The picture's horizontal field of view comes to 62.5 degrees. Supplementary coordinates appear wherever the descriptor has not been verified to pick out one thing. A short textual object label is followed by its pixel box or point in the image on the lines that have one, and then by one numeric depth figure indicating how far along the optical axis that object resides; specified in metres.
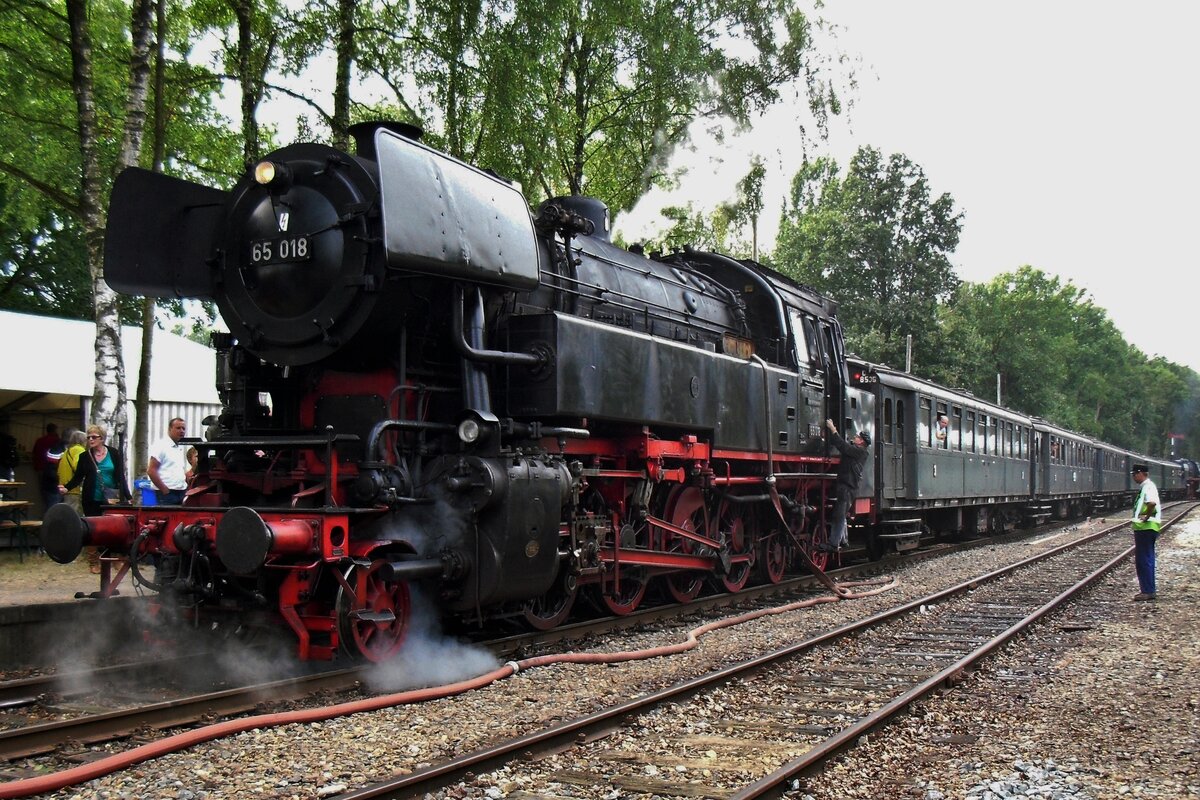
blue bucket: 9.79
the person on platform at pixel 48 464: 12.56
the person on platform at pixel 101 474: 8.12
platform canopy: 14.02
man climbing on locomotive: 11.99
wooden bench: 10.62
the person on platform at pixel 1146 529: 10.55
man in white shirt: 8.81
